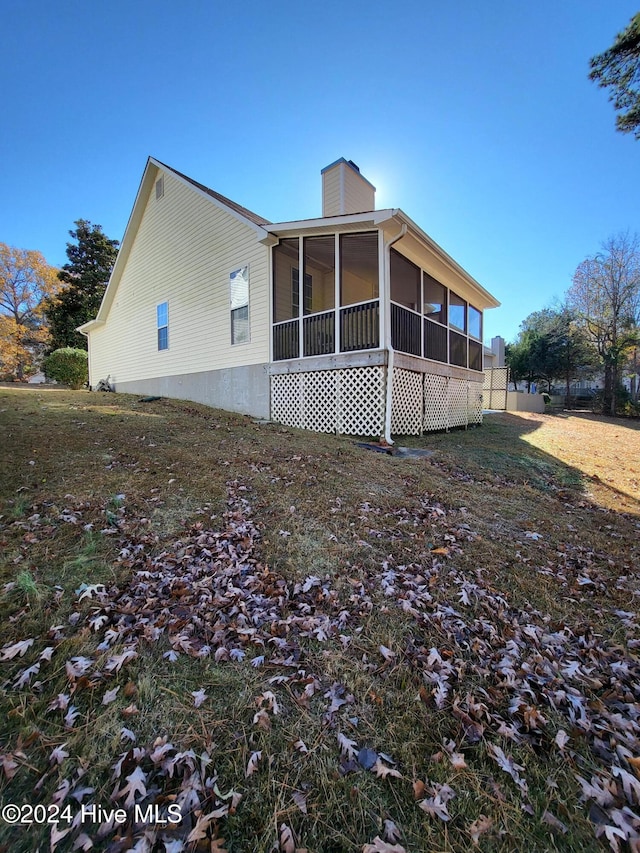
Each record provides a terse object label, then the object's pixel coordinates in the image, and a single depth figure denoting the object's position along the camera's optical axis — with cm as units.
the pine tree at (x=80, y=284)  2686
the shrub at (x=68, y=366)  1805
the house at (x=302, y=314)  880
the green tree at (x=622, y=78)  777
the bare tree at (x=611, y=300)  2202
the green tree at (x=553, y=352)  2630
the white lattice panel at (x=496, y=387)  2245
